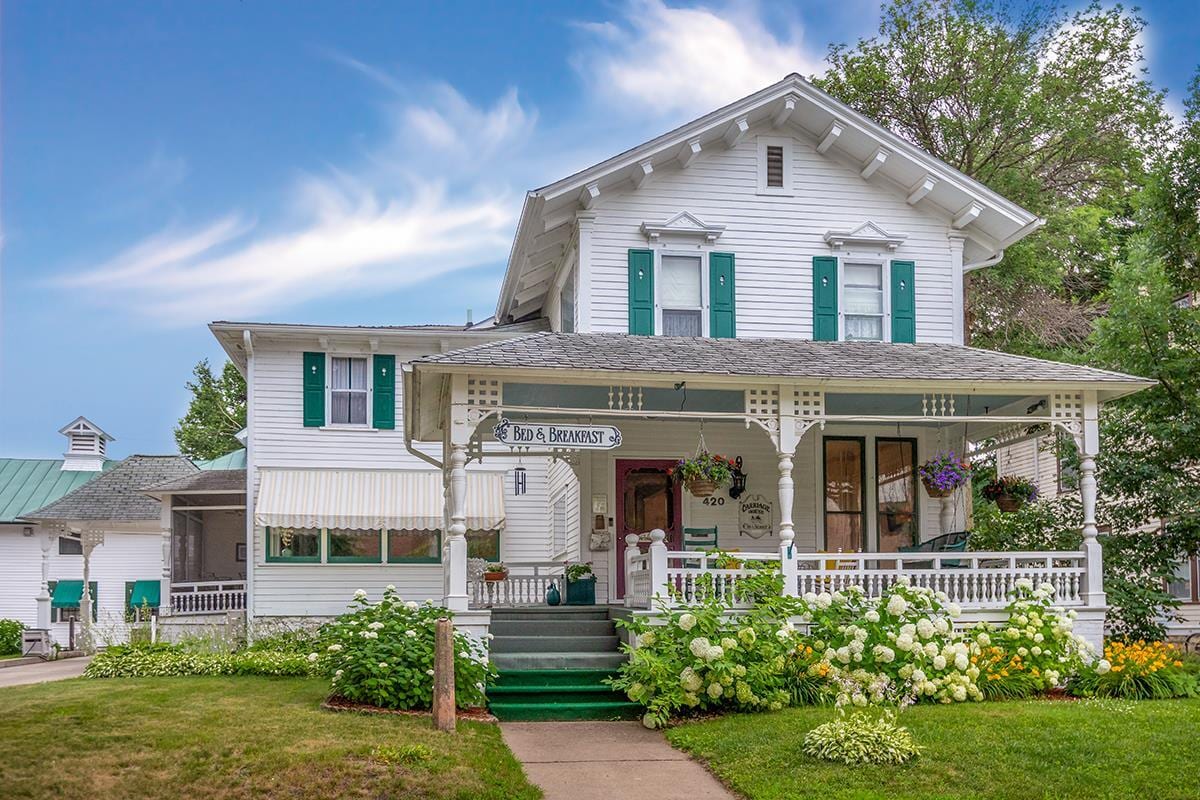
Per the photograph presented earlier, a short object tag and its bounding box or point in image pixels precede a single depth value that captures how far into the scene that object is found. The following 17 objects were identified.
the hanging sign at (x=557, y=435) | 14.39
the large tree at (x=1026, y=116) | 27.05
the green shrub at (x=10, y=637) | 31.13
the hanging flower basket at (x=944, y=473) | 16.23
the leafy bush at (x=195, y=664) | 17.88
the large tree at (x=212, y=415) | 41.16
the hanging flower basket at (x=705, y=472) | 15.49
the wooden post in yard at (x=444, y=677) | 11.88
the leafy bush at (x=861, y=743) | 10.31
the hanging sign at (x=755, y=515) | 18.92
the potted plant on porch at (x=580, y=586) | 18.03
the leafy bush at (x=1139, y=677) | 13.48
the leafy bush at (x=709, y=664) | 12.98
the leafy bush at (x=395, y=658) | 12.87
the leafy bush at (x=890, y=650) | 13.30
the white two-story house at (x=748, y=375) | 15.49
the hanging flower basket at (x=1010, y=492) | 16.53
